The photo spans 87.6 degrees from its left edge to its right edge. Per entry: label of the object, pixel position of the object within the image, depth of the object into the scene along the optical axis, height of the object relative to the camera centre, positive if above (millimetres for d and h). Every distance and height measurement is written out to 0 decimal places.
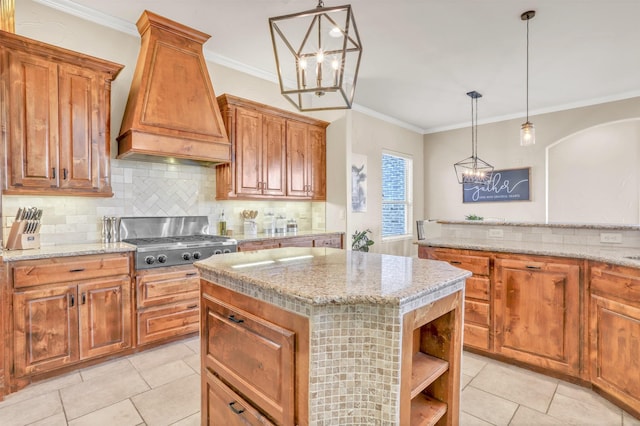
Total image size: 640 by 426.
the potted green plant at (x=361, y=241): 5402 -524
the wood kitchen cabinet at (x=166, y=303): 2885 -835
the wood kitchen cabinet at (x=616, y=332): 2035 -804
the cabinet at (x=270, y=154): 3809 +712
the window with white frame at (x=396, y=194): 6441 +321
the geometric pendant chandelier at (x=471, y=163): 5531 +912
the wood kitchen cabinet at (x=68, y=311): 2348 -760
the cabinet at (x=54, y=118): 2516 +751
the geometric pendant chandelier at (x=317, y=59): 1522 +1636
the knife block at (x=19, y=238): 2584 -208
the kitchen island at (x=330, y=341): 1145 -507
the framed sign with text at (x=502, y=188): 5922 +390
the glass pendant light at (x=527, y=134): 3253 +732
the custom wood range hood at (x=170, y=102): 2973 +1025
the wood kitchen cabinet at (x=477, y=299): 2794 -764
